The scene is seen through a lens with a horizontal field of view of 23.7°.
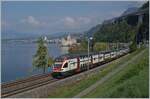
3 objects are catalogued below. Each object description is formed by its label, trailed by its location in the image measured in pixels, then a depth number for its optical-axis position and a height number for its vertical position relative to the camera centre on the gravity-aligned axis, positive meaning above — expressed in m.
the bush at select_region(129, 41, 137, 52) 107.57 +0.33
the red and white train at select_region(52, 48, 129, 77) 38.62 -1.82
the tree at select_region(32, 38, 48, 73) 73.31 -1.54
